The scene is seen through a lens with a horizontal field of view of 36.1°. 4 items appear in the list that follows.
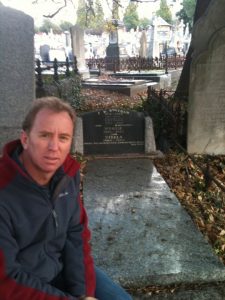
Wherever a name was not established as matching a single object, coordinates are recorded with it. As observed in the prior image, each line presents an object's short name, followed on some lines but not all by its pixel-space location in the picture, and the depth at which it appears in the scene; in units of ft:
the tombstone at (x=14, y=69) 13.20
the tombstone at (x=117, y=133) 19.11
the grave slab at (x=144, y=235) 8.83
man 4.91
